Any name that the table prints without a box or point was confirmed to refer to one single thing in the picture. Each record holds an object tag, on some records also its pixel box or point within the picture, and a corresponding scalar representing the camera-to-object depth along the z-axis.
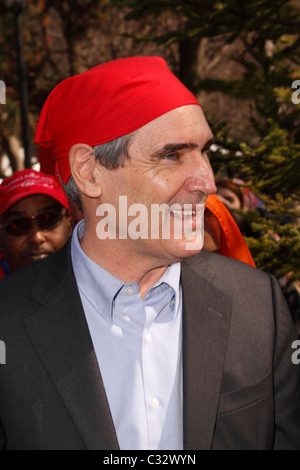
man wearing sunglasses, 2.00
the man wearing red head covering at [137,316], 1.42
